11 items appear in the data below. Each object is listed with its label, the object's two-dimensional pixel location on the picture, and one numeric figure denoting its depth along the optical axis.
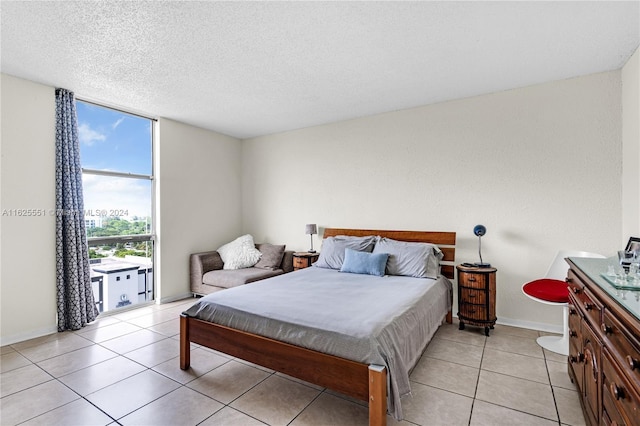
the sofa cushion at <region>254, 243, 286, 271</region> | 5.00
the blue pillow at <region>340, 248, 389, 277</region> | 3.59
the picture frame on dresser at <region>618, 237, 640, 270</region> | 1.85
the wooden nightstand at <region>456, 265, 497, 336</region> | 3.37
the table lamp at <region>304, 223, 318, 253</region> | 4.82
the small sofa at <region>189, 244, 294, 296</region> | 4.46
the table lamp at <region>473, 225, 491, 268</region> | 3.58
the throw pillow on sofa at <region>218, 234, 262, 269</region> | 5.00
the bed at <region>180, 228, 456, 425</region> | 1.82
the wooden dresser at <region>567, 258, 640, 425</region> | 1.16
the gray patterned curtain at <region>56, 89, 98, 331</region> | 3.59
